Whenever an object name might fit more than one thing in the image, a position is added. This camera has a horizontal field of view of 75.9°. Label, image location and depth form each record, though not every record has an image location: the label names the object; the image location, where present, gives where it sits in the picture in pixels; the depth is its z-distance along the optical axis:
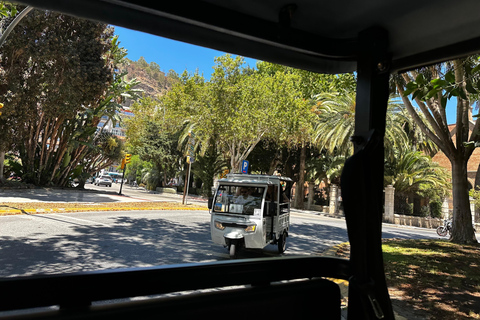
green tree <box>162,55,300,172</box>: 18.64
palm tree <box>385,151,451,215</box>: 24.62
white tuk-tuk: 6.61
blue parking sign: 17.30
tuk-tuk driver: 6.94
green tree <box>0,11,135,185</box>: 15.17
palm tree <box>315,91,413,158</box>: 22.00
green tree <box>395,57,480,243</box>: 10.45
